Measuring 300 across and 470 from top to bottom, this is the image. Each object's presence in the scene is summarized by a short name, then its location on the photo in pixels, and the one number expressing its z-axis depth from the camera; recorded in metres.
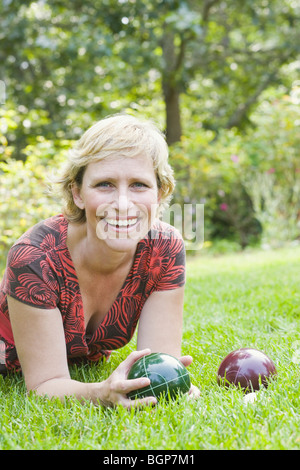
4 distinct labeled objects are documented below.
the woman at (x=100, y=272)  2.26
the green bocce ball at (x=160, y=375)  2.09
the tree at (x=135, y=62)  7.67
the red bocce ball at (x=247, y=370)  2.35
